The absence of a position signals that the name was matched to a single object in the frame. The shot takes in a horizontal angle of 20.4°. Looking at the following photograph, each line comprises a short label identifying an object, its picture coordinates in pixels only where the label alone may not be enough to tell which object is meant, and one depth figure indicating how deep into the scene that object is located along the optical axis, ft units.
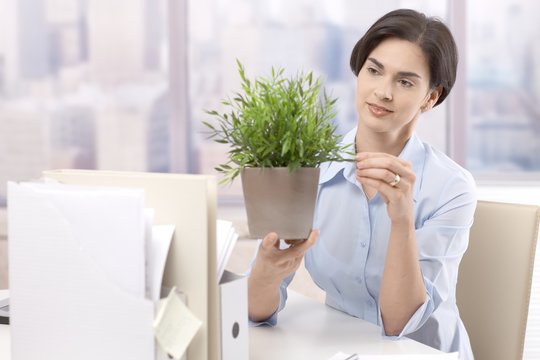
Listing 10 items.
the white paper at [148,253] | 7.54
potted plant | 7.90
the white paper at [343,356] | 8.36
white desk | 8.63
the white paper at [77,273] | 7.51
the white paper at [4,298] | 9.53
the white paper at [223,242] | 7.88
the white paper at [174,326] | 7.51
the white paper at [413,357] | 8.45
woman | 9.14
